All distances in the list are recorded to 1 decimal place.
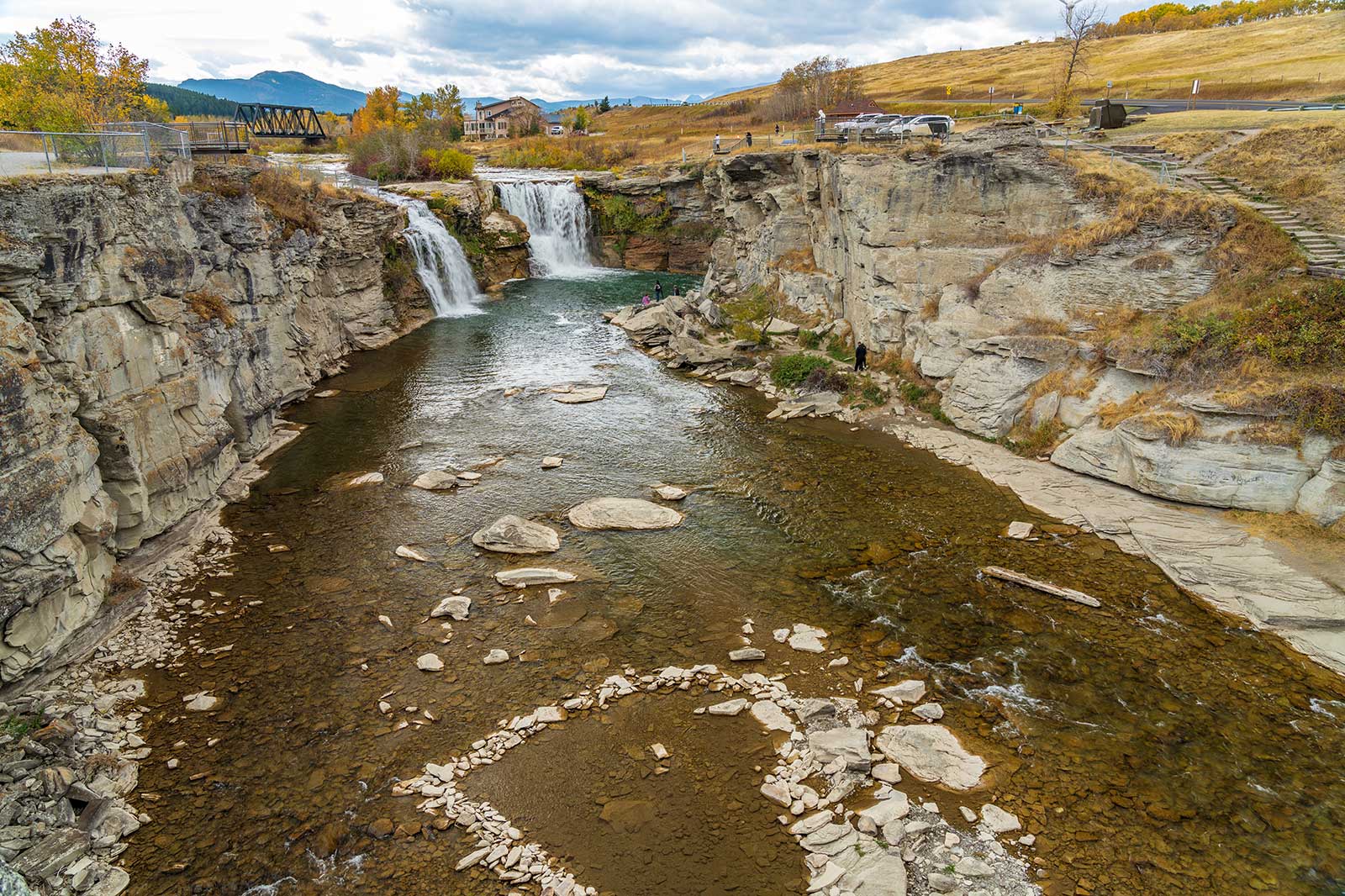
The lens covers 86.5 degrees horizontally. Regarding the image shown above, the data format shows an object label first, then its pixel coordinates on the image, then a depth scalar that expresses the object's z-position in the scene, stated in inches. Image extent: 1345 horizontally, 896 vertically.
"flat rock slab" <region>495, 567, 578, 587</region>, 692.3
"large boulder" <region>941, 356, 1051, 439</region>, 952.9
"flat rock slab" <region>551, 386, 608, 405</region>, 1181.4
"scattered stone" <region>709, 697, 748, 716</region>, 526.6
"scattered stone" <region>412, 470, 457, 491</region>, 879.1
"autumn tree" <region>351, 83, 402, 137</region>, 3378.4
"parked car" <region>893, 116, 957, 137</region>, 1250.0
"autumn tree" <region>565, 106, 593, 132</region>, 3811.5
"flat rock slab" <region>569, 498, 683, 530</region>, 794.8
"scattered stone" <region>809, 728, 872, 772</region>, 471.8
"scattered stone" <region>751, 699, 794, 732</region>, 512.4
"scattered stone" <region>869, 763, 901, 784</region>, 461.7
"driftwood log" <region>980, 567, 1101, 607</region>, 643.5
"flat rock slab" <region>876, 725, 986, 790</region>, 464.1
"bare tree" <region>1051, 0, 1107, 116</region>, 1449.3
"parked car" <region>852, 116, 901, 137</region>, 1337.4
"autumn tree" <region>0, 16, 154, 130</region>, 962.7
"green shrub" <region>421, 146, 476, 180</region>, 2272.4
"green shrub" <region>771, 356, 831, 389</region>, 1218.0
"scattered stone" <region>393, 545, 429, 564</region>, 730.8
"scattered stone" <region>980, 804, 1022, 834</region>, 428.8
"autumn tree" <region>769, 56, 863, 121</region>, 2551.7
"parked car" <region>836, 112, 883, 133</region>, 1456.7
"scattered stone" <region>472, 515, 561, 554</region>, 746.8
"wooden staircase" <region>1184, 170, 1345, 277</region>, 775.7
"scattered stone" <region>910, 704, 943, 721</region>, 514.0
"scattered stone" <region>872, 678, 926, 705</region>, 532.7
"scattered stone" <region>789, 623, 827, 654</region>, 594.2
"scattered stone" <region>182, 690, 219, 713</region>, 529.0
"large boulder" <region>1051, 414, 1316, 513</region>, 700.0
